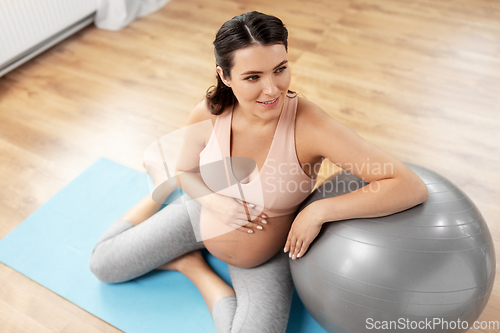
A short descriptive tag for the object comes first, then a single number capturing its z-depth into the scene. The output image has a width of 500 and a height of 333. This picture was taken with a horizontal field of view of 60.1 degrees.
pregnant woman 1.05
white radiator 2.60
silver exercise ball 1.01
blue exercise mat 1.51
